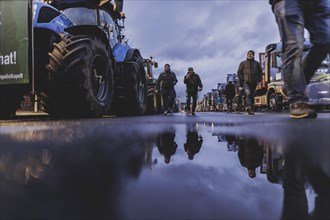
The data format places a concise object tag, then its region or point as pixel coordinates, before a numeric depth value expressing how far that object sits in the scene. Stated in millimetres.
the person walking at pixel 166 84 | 9812
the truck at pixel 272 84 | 10562
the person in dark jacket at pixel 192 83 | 10164
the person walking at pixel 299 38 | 2645
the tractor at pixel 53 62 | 3717
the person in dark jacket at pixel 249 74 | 8180
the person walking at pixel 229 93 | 14830
